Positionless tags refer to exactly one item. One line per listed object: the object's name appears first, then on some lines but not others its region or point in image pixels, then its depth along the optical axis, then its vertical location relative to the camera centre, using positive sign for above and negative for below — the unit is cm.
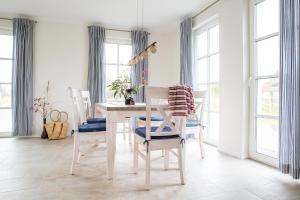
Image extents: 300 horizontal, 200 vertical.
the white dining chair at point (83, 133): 255 -38
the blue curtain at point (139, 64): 525 +92
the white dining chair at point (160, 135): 208 -34
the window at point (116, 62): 532 +97
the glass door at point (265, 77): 288 +35
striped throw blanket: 210 +1
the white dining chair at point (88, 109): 336 -14
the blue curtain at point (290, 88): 226 +14
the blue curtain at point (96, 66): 493 +80
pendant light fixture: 303 +70
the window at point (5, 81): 473 +43
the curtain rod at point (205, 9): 385 +175
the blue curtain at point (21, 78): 457 +48
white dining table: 238 -25
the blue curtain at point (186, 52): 453 +105
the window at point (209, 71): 409 +62
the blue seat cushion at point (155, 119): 371 -31
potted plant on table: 296 +15
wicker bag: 449 -59
